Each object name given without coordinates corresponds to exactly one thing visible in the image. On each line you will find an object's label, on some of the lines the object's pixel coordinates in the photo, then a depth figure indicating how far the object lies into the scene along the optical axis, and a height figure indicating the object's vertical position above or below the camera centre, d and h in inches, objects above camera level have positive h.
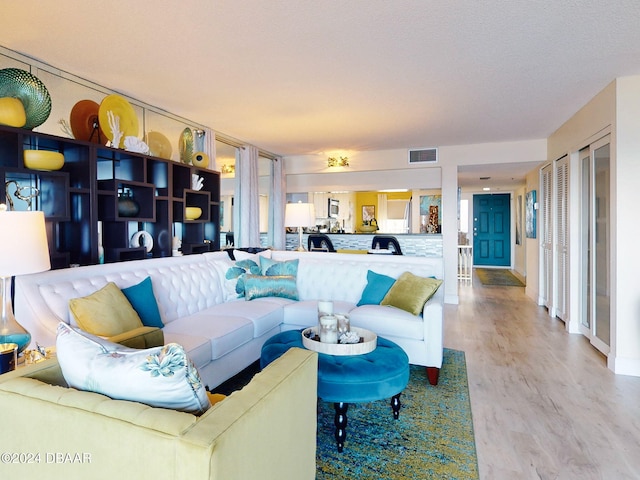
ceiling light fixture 265.0 +49.5
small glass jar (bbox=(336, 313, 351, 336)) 95.3 -23.8
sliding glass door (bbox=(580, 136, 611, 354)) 140.2 -6.6
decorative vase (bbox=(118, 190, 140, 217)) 136.3 +10.8
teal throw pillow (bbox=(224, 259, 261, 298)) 143.9 -15.3
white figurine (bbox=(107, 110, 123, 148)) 132.3 +37.9
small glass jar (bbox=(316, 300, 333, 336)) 94.5 -19.4
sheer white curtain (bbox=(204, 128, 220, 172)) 191.2 +44.8
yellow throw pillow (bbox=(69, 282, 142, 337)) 81.2 -17.4
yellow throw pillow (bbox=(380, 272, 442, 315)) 120.9 -20.5
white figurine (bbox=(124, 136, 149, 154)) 136.9 +33.1
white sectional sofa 87.2 -23.3
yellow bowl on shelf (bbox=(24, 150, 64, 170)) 107.0 +22.1
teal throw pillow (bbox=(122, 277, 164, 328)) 98.2 -18.1
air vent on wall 245.1 +49.2
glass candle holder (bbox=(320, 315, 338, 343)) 90.0 -23.5
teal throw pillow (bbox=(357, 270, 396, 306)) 134.4 -20.8
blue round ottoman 76.9 -30.6
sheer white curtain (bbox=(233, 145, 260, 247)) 222.5 +18.5
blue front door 411.5 -0.7
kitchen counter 250.8 -7.7
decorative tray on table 86.7 -26.8
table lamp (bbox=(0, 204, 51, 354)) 66.1 -3.4
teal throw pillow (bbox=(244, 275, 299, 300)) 142.2 -20.7
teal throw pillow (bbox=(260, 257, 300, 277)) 150.5 -13.9
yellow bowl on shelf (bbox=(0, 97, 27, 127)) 100.1 +33.4
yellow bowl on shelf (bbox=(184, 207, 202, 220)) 166.6 +9.3
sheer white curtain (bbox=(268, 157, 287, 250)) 265.3 +14.4
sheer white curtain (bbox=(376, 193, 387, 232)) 270.8 +13.6
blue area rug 72.7 -46.0
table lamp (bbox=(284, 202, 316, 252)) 184.7 +8.9
